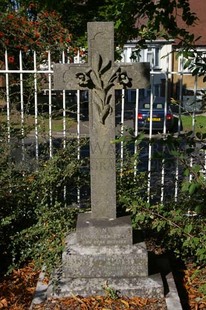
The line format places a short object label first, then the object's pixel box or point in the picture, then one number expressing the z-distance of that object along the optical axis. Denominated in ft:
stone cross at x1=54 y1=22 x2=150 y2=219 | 10.84
